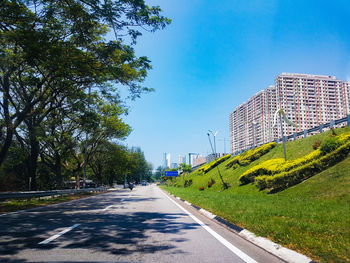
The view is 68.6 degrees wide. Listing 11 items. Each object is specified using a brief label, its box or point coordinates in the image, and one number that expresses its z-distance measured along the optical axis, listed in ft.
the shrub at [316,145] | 62.32
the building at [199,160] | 479.08
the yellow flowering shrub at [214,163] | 140.70
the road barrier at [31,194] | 42.70
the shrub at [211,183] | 98.73
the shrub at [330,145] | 47.95
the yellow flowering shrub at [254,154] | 91.55
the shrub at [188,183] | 149.12
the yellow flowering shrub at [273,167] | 50.59
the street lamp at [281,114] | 64.13
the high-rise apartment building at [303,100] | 353.51
